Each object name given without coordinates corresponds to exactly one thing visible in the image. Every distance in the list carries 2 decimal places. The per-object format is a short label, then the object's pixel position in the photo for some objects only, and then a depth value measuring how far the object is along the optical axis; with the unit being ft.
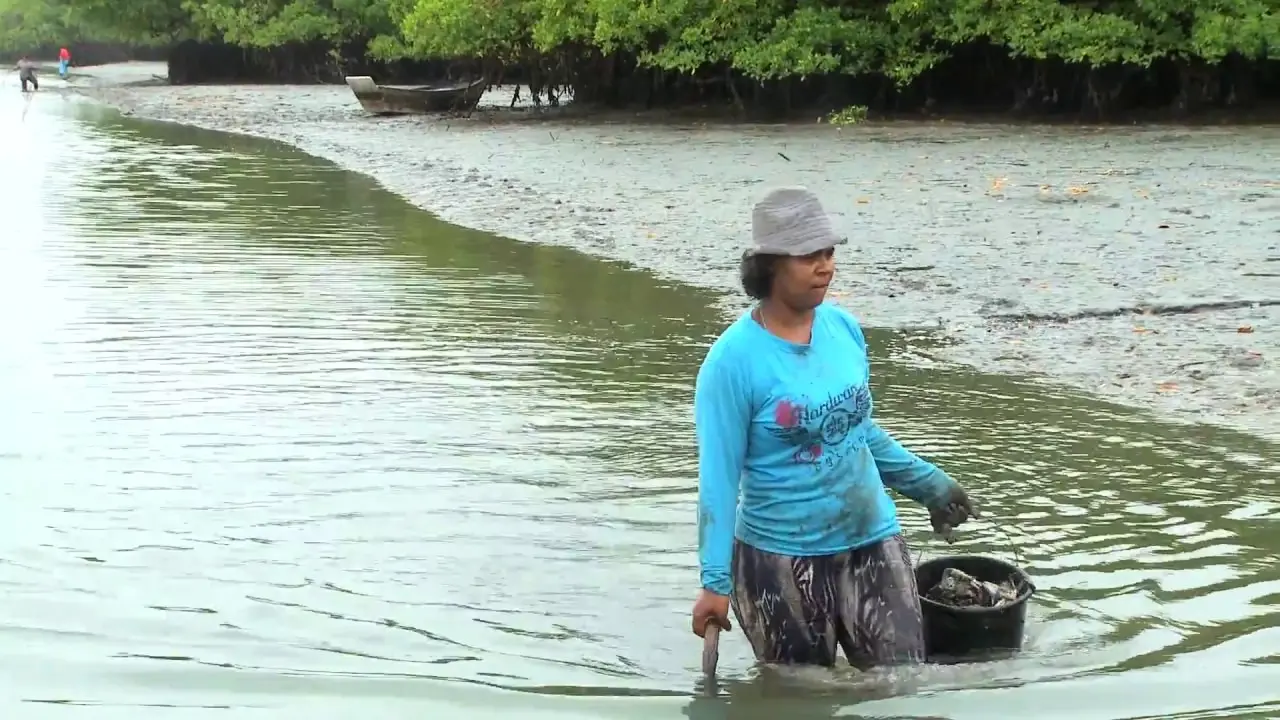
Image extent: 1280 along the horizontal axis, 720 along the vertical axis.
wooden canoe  103.45
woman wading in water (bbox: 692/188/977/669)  12.18
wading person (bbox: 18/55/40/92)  162.61
